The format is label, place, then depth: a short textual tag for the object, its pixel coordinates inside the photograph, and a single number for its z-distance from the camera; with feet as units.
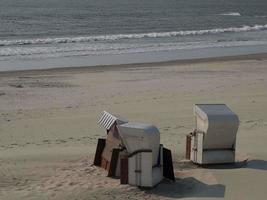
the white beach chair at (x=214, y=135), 54.39
